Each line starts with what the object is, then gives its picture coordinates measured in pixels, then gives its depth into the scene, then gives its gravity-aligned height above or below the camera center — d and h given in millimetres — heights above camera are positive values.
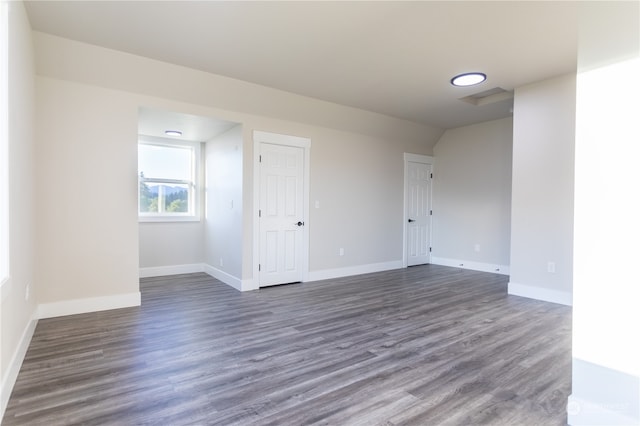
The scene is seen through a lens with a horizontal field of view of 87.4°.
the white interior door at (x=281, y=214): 4891 -67
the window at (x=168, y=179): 5645 +502
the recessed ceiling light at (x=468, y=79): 3928 +1601
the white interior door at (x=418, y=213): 6684 -37
